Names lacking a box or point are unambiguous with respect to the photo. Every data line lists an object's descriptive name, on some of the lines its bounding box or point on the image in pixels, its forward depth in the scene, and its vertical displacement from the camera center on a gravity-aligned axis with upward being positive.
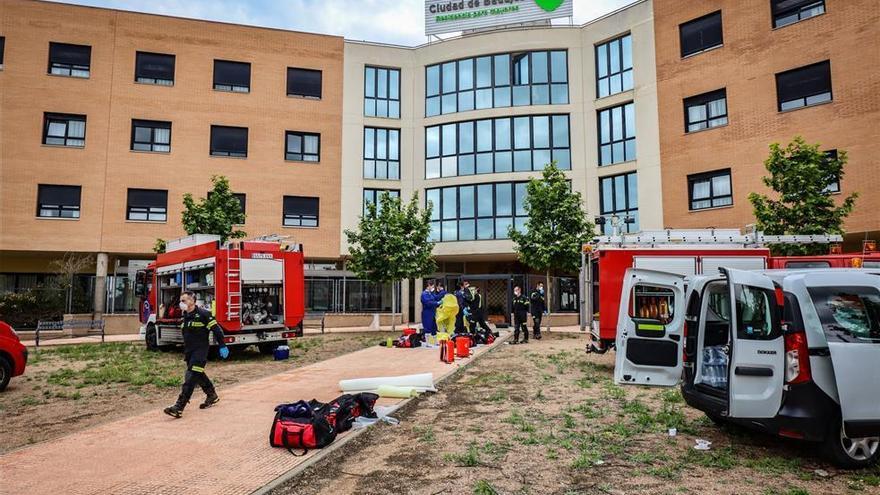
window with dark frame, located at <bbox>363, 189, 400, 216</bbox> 29.06 +5.29
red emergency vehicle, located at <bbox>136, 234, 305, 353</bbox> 13.11 +0.20
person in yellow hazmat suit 14.09 -0.51
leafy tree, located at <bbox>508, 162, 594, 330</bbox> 21.12 +2.49
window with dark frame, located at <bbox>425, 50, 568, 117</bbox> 27.61 +10.86
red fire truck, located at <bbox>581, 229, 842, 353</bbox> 11.20 +0.70
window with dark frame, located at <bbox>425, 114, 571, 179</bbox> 27.33 +7.48
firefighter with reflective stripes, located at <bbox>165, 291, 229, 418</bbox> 7.71 -0.62
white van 4.91 -0.62
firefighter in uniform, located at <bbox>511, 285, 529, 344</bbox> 17.44 -0.63
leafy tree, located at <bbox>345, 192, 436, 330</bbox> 22.83 +2.06
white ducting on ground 8.89 -1.46
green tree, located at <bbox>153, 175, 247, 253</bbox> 21.84 +3.23
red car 9.65 -1.09
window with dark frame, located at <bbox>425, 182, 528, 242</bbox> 26.98 +4.13
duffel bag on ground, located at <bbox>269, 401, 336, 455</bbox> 5.69 -1.45
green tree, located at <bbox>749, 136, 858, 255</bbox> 15.74 +2.76
